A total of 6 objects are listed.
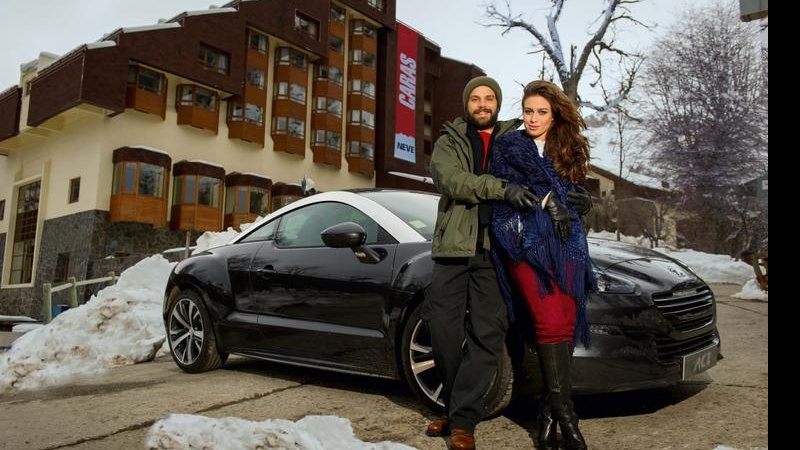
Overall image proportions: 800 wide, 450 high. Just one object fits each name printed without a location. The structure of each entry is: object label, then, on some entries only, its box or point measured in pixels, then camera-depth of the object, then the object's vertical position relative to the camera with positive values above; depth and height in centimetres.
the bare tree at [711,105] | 2833 +787
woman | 301 +13
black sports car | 336 -28
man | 311 -3
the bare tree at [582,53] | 2053 +712
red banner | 4006 +1043
